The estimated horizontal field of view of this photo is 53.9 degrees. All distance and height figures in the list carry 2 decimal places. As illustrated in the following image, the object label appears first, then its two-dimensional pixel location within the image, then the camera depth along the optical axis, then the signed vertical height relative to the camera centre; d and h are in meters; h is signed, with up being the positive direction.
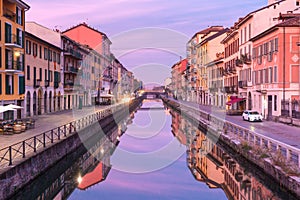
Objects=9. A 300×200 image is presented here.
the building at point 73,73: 42.17 +3.73
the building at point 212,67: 50.37 +5.75
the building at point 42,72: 29.89 +2.95
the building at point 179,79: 93.93 +6.81
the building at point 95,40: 61.67 +12.34
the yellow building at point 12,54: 23.84 +3.75
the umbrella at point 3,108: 18.71 -0.70
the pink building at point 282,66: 25.58 +2.92
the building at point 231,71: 38.33 +3.73
